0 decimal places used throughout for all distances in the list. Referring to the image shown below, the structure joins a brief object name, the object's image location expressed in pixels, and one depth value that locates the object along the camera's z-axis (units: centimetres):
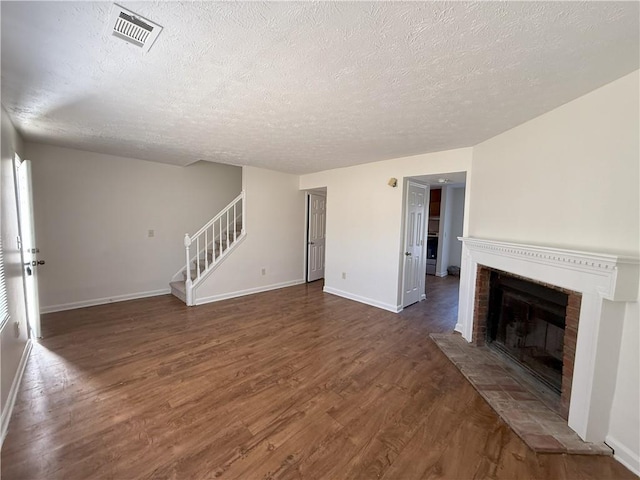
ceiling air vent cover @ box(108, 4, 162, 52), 123
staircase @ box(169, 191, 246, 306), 431
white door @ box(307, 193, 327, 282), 603
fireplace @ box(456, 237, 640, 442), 162
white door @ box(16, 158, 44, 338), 279
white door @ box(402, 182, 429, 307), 426
